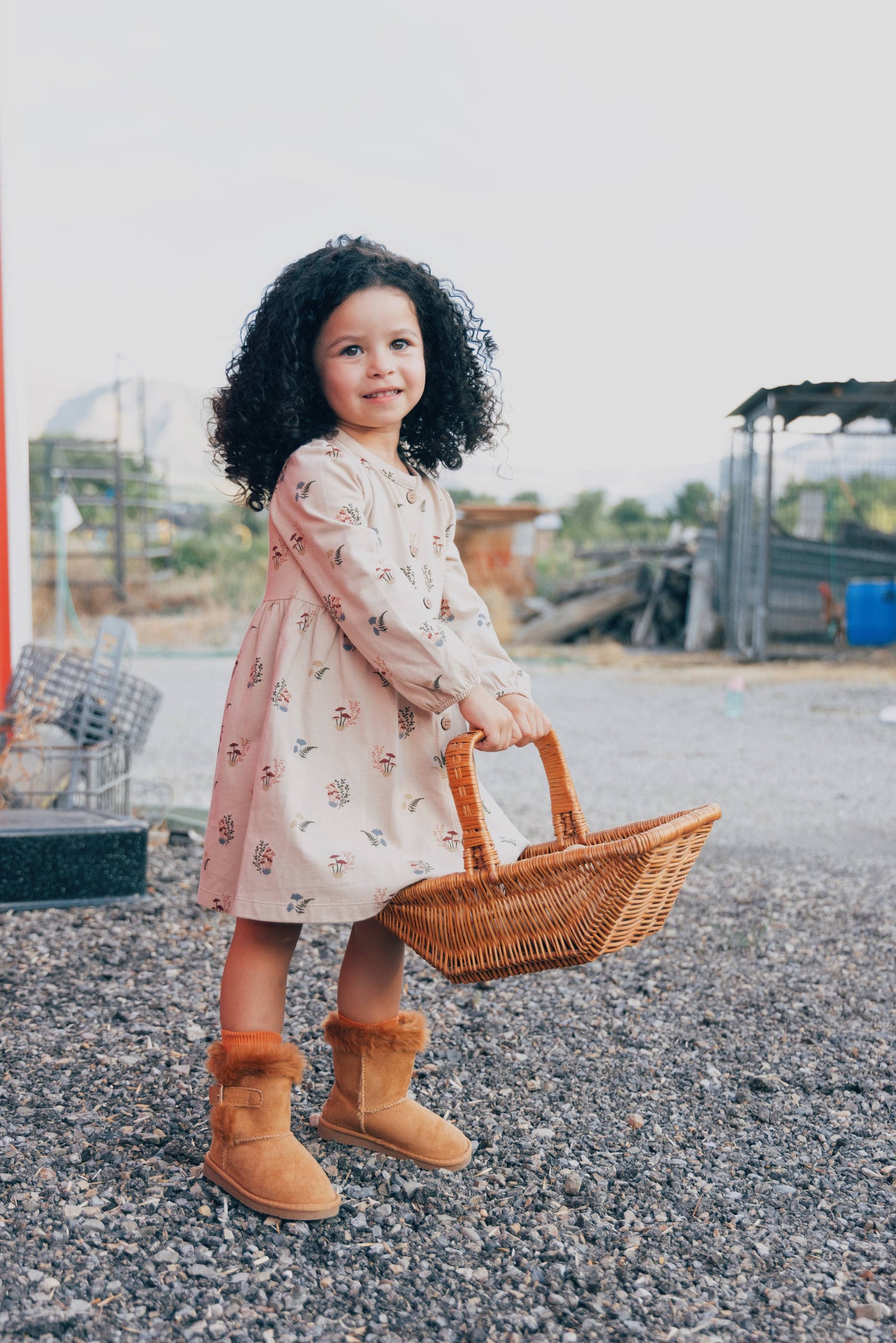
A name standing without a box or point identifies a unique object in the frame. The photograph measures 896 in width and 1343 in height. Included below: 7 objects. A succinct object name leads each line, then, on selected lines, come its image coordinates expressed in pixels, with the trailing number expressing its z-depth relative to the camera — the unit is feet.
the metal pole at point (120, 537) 33.55
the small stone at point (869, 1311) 4.44
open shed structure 32.63
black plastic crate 9.41
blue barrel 33.14
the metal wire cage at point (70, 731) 11.00
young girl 4.85
